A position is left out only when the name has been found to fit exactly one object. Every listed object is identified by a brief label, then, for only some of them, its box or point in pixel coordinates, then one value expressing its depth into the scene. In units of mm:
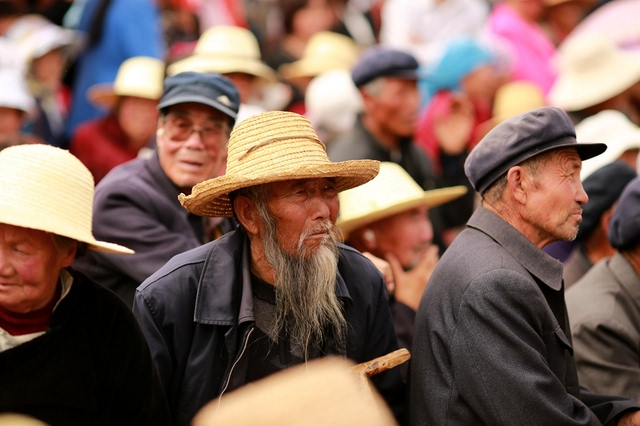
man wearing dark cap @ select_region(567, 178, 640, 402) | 9258
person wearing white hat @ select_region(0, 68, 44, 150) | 14617
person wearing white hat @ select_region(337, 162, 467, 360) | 10531
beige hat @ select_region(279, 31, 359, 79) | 19625
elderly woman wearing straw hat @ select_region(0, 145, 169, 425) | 7000
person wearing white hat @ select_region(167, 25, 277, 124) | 15523
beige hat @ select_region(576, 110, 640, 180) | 12422
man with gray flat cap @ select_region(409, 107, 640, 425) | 7531
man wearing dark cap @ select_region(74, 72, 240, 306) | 9695
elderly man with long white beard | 7785
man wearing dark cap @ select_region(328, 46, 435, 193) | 14320
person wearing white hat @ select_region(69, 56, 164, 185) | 15445
